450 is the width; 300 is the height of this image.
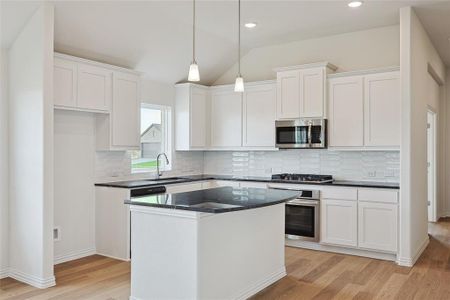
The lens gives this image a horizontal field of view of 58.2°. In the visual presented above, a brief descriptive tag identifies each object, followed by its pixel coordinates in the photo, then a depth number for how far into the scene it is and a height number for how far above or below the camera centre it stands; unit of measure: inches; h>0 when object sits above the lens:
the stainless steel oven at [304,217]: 206.2 -35.2
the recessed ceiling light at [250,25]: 204.4 +64.3
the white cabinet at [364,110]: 195.9 +20.0
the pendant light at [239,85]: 144.6 +23.5
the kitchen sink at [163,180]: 209.9 -16.4
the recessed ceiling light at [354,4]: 173.5 +63.7
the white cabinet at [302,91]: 211.8 +32.0
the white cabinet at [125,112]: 198.8 +19.4
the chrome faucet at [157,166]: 231.3 -9.3
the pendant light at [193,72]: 132.1 +25.5
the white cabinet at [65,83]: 171.3 +29.1
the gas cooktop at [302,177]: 216.7 -15.5
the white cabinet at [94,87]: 181.8 +29.2
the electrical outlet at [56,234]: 184.0 -38.4
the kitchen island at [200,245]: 120.8 -30.5
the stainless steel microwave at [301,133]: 212.1 +9.0
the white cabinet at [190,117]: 246.2 +20.7
